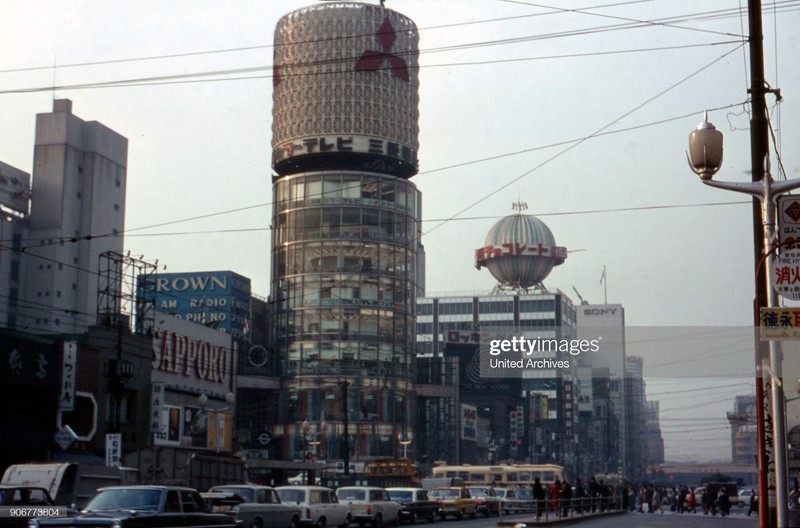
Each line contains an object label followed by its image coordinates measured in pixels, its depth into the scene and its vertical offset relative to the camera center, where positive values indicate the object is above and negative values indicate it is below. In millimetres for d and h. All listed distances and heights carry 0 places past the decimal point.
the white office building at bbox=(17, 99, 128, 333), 129750 +26918
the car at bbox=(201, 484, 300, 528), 29500 -2220
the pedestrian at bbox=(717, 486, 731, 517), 56000 -3593
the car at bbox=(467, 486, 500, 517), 55531 -3599
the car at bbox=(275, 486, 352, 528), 34875 -2480
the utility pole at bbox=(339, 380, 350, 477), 73125 -1473
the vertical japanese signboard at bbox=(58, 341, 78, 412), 51094 +2392
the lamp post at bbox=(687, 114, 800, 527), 15031 +2530
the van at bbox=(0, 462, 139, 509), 30875 -1580
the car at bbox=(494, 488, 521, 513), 60375 -3937
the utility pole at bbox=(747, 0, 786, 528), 15406 +4213
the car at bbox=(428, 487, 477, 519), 51344 -3429
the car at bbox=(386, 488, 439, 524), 45156 -3172
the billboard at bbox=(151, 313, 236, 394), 67625 +4800
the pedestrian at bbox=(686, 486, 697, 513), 63781 -4103
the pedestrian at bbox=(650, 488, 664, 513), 65438 -4203
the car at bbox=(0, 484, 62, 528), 23125 -1672
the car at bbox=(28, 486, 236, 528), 18438 -1554
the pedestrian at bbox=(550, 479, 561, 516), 44259 -2709
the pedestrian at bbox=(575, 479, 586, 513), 54944 -3130
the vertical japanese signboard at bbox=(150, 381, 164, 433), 61031 +1314
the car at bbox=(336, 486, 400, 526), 40125 -2832
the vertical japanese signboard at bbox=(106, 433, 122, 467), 41812 -908
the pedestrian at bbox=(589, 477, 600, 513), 53250 -2963
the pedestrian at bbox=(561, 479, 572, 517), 43516 -2794
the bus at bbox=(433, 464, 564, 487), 75625 -2996
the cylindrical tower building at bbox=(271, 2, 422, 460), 126625 +23604
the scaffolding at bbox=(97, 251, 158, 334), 60562 +7497
